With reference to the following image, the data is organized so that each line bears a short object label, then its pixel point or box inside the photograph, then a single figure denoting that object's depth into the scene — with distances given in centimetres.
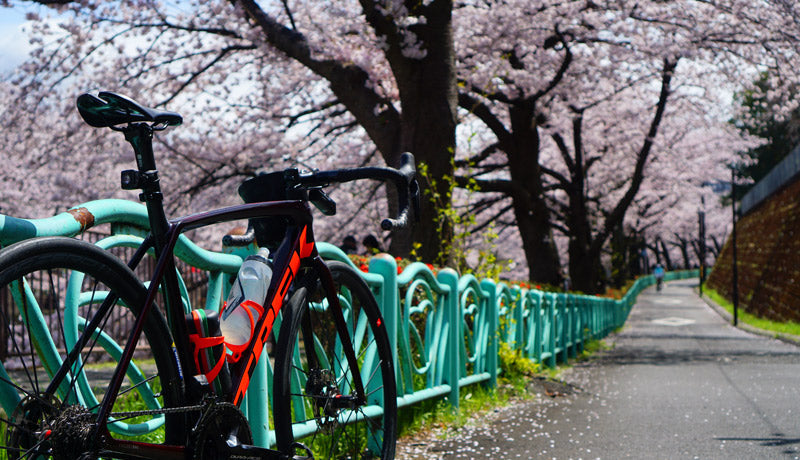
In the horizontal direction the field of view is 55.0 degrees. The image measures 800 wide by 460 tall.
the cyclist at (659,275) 4948
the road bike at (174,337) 161
